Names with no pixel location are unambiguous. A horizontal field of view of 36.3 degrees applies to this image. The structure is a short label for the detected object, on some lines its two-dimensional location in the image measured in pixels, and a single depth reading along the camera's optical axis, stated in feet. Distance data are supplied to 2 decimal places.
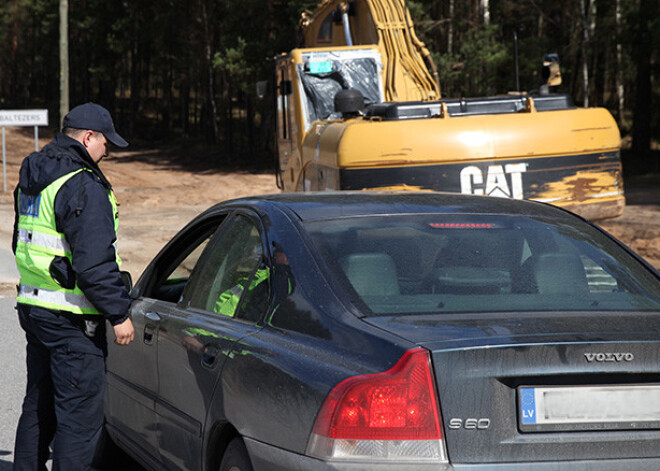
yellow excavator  32.30
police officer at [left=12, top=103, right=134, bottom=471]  13.91
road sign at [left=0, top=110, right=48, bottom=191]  88.77
